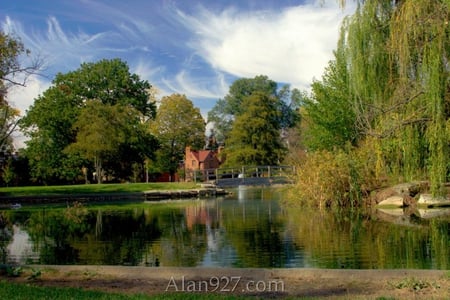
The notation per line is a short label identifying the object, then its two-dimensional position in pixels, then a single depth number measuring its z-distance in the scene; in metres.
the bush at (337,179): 23.27
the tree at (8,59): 22.09
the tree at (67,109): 47.38
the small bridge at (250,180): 47.87
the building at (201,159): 77.25
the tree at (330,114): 33.22
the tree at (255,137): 64.06
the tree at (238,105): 78.25
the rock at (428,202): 23.39
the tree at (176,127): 64.50
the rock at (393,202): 23.45
